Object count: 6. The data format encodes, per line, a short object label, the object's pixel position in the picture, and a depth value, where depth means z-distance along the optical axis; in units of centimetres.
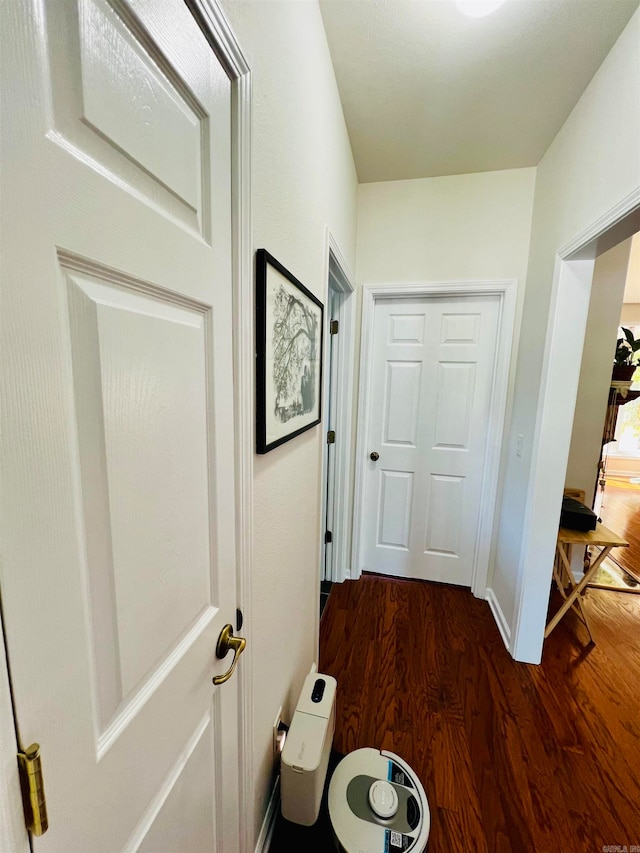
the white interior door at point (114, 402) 34
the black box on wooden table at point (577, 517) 213
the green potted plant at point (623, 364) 278
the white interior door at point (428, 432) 238
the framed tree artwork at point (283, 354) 87
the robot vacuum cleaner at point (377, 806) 102
